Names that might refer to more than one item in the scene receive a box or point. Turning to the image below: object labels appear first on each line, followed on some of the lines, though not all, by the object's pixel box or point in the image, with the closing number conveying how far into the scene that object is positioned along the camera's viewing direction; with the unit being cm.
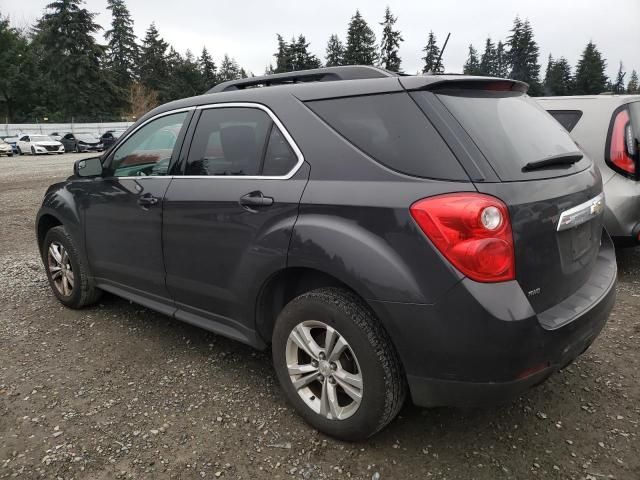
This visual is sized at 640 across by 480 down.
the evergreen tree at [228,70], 10036
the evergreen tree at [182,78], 7964
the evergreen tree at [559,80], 8731
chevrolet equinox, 201
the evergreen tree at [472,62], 12301
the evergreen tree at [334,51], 9667
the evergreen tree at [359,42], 7825
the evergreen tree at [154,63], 8144
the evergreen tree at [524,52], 9931
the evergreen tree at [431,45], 10014
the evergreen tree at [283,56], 8131
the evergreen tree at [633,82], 10290
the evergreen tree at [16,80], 6259
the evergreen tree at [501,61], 10619
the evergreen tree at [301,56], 7825
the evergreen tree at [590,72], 8450
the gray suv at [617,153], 434
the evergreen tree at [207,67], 8861
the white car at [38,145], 3244
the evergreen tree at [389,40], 8316
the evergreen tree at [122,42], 7762
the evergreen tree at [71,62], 6188
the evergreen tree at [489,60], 11591
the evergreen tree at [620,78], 11581
